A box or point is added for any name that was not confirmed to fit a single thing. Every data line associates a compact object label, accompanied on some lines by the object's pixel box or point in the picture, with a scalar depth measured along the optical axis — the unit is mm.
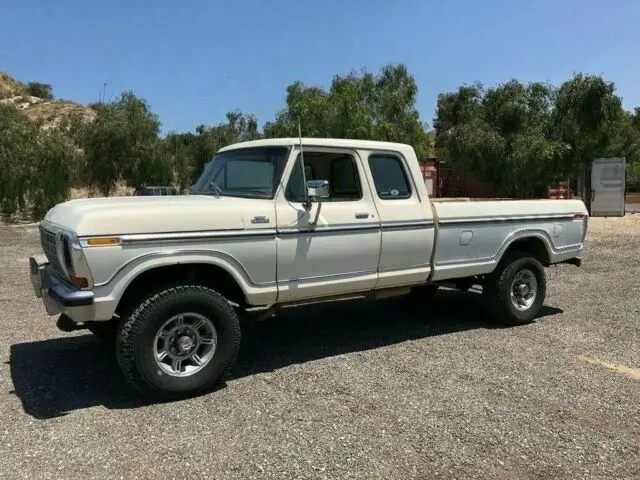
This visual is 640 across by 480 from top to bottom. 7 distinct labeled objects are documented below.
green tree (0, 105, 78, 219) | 23812
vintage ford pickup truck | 4520
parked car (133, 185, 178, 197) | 22047
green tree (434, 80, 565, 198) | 22562
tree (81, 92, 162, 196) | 30141
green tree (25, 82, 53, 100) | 72494
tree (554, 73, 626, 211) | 22688
